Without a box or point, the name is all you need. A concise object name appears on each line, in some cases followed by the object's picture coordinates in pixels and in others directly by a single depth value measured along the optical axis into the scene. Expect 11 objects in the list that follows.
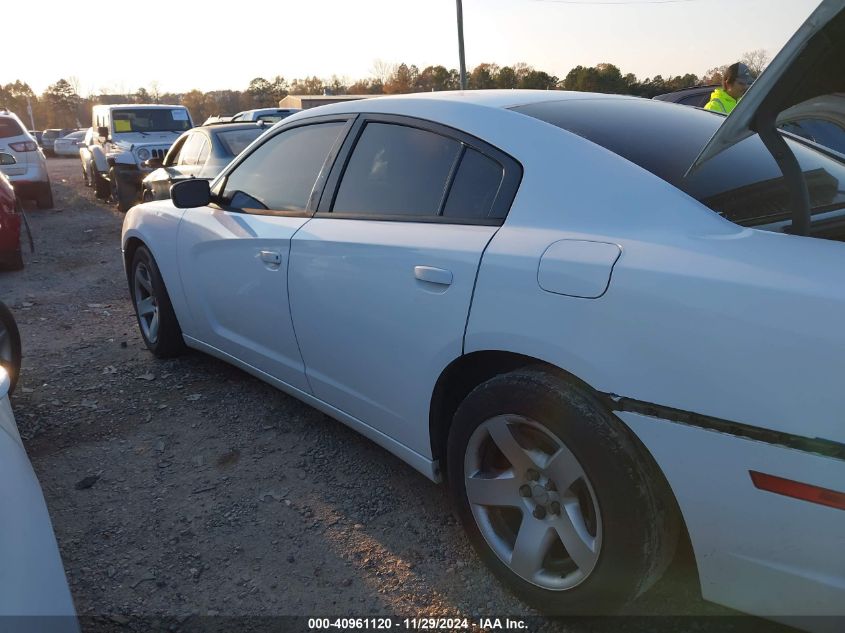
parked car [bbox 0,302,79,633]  1.38
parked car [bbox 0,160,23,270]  7.25
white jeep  12.23
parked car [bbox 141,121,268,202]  8.20
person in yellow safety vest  5.45
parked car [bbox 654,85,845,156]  1.83
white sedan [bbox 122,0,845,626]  1.53
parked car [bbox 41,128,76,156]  38.03
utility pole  21.34
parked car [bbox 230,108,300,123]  11.73
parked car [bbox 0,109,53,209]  10.98
